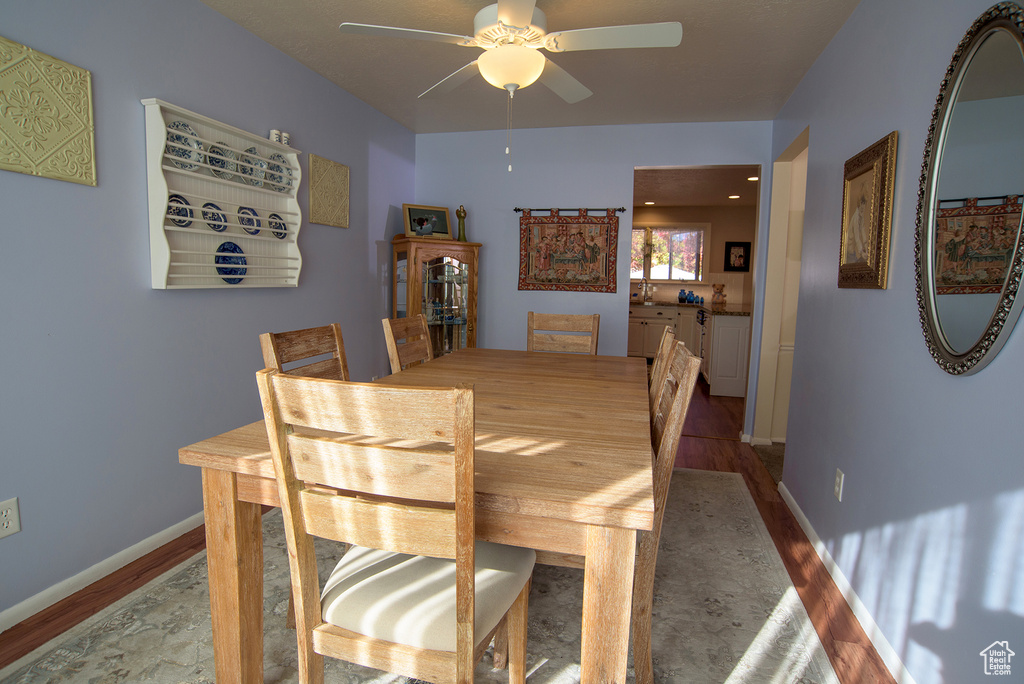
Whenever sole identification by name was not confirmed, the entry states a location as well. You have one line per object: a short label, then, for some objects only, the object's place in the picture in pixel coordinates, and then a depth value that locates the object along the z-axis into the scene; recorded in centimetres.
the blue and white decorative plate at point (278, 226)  282
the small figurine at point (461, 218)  433
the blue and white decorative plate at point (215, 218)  240
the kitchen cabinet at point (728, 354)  536
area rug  155
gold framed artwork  182
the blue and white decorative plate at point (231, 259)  249
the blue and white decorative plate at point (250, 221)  262
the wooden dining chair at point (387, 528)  86
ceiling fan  180
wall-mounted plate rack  217
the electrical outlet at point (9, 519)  171
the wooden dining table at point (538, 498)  100
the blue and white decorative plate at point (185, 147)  221
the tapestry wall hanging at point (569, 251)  429
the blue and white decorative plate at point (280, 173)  281
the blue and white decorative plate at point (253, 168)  261
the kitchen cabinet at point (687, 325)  718
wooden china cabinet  405
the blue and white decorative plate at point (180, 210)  223
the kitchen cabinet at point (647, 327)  754
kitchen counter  731
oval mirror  117
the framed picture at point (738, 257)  775
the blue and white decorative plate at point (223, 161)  241
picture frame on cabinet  419
